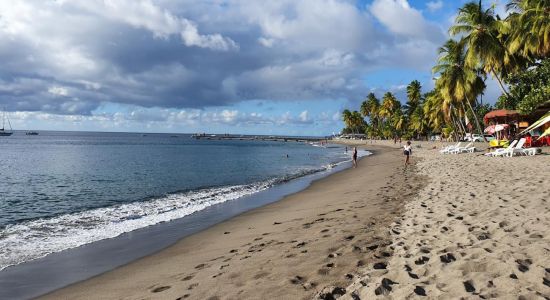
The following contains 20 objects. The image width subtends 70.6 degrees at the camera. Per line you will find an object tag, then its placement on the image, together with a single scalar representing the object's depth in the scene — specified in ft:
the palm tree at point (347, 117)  503.20
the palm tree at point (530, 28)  85.98
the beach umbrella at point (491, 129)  128.74
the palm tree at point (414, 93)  282.81
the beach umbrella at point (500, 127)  120.25
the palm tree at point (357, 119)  501.97
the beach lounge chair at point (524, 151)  81.76
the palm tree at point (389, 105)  341.82
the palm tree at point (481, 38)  109.40
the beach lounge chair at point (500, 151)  83.77
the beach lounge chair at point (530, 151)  81.66
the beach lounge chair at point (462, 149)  117.08
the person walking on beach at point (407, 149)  91.24
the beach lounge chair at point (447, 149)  120.42
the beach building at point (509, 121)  115.01
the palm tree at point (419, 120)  267.18
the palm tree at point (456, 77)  132.05
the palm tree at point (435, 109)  203.21
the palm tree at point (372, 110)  387.14
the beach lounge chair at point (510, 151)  82.58
